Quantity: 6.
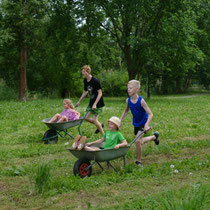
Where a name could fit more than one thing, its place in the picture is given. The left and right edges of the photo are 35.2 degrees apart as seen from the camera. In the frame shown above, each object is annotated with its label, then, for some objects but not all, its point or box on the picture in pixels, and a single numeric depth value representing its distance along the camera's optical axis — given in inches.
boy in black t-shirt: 310.4
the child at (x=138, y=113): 227.5
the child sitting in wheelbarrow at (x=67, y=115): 314.5
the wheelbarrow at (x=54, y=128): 303.4
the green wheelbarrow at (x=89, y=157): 198.7
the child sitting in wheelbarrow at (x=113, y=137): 211.7
